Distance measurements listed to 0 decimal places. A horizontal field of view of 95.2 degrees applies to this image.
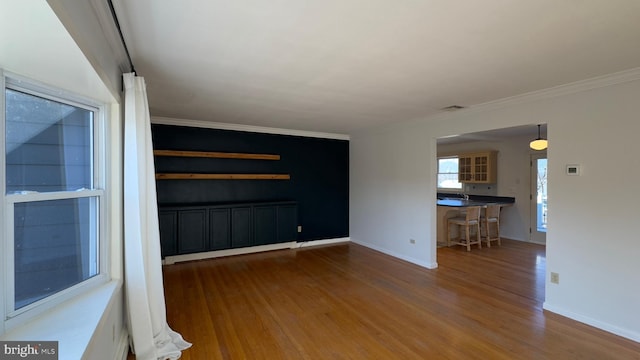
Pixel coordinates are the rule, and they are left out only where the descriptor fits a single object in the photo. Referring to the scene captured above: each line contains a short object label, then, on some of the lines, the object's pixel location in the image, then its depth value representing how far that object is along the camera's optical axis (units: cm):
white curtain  223
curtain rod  162
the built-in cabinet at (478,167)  700
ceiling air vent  387
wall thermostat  299
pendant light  482
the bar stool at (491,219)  614
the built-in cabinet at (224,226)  465
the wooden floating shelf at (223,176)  482
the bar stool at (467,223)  575
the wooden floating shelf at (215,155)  475
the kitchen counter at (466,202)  600
